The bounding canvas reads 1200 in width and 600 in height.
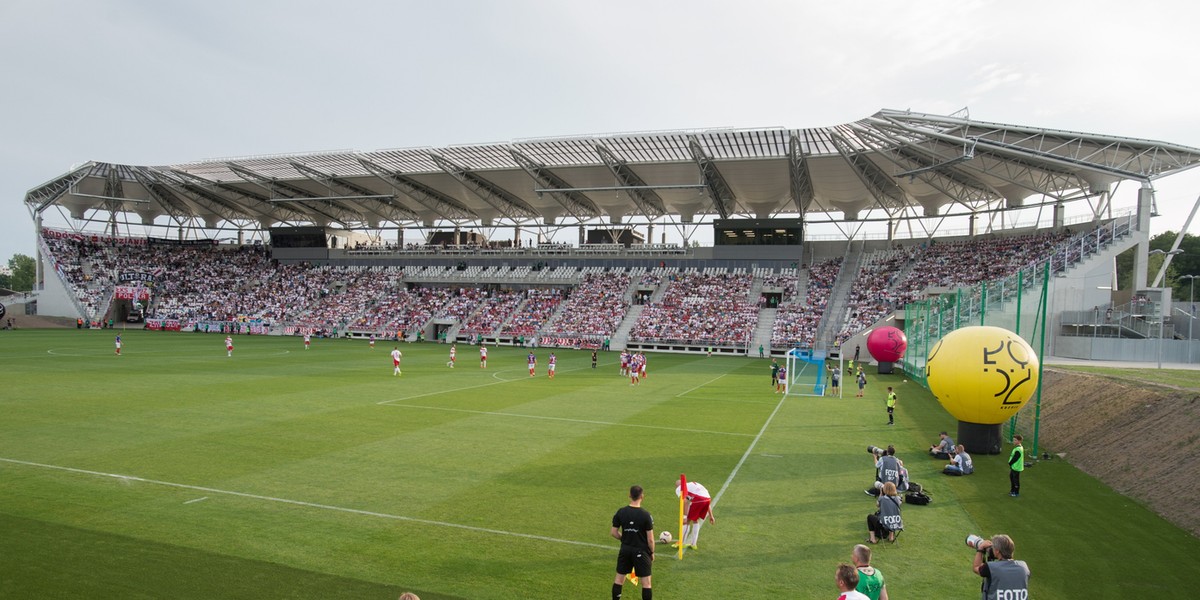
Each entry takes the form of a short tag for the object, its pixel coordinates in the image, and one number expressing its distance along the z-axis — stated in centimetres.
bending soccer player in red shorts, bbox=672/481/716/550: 846
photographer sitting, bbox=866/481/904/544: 923
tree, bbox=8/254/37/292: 10979
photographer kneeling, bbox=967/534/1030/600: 568
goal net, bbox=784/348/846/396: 2719
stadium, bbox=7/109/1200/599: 885
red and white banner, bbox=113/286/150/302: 6238
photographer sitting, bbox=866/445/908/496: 1112
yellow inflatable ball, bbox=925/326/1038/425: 1351
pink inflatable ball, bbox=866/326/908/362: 3503
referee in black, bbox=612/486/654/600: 694
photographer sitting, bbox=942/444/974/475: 1338
